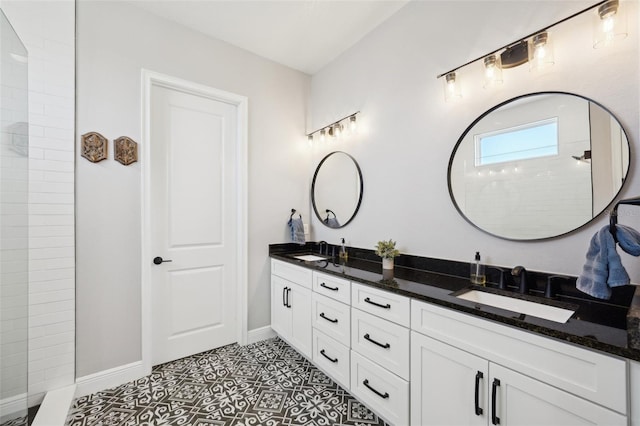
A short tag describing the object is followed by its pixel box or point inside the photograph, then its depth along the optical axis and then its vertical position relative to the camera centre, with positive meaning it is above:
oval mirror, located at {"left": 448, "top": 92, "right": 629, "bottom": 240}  1.29 +0.26
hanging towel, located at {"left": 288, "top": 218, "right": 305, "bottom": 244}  2.91 -0.19
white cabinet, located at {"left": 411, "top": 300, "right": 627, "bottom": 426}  0.91 -0.65
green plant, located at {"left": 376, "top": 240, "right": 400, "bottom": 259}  2.01 -0.27
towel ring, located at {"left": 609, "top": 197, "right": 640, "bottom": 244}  0.98 -0.01
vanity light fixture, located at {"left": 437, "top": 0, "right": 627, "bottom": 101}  1.24 +0.89
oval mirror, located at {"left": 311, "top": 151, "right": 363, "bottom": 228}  2.59 +0.25
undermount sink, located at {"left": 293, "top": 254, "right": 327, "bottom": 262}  2.58 -0.44
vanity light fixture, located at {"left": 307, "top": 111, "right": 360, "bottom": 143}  2.57 +0.86
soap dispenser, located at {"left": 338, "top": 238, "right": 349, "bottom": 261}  2.58 -0.38
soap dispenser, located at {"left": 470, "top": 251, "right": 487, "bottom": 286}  1.63 -0.36
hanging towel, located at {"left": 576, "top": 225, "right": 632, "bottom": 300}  0.97 -0.20
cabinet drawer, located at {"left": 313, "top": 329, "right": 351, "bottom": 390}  1.87 -1.05
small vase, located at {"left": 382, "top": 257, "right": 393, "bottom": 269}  2.02 -0.36
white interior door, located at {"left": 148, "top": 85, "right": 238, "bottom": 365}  2.33 -0.07
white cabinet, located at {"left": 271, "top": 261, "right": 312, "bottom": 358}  2.26 -0.88
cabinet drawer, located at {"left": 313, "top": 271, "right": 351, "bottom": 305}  1.88 -0.54
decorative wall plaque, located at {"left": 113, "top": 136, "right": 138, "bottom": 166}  2.08 +0.49
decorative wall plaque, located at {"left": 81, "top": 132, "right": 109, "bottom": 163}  1.97 +0.49
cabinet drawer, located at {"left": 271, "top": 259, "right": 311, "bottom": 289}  2.27 -0.54
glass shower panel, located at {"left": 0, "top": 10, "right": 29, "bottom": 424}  1.42 -0.07
